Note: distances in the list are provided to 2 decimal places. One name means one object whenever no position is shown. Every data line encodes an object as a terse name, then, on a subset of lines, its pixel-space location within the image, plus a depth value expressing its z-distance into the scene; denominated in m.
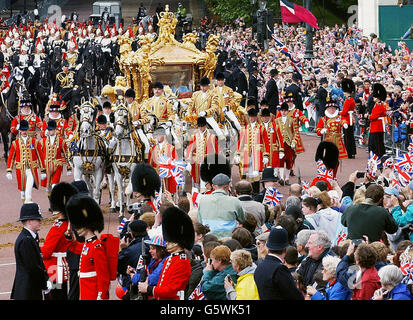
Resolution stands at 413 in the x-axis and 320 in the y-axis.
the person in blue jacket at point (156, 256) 18.08
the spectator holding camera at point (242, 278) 17.03
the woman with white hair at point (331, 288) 17.50
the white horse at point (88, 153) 32.50
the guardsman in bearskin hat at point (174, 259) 17.67
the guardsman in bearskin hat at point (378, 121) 38.25
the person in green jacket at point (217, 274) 17.80
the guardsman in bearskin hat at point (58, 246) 20.62
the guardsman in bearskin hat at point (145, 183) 23.91
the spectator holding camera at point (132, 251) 19.53
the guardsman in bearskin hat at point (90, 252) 18.62
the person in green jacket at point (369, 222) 20.34
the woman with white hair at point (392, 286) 16.42
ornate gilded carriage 39.97
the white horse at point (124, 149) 32.62
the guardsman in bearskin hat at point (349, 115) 39.03
